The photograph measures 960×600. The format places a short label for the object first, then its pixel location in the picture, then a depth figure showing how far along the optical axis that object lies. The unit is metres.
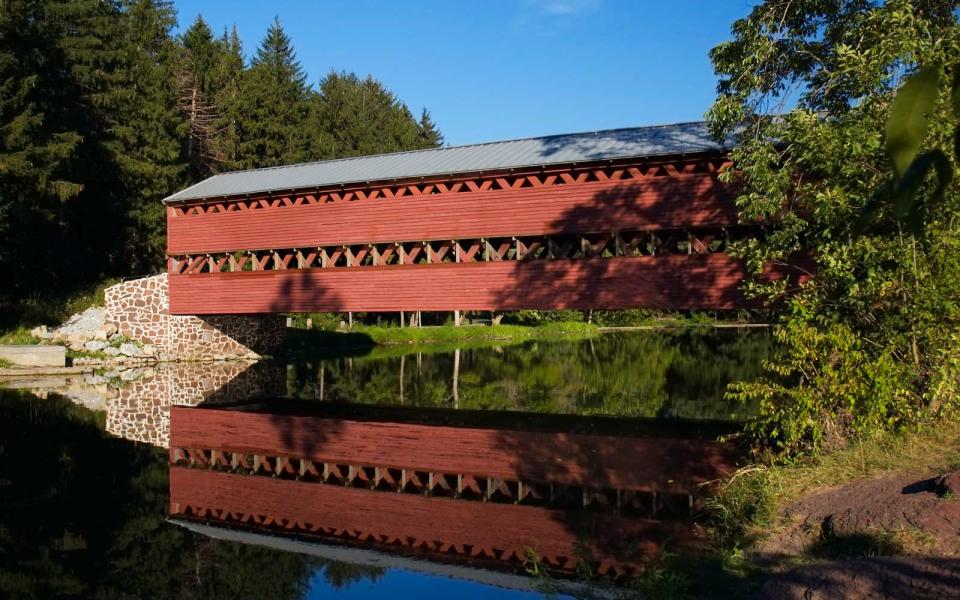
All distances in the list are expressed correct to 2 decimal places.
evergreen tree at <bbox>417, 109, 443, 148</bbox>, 61.20
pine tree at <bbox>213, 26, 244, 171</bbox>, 36.22
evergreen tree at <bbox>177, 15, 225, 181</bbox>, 36.19
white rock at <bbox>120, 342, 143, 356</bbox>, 22.48
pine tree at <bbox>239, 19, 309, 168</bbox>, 37.03
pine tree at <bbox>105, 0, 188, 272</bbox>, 28.78
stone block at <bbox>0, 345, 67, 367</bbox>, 20.06
